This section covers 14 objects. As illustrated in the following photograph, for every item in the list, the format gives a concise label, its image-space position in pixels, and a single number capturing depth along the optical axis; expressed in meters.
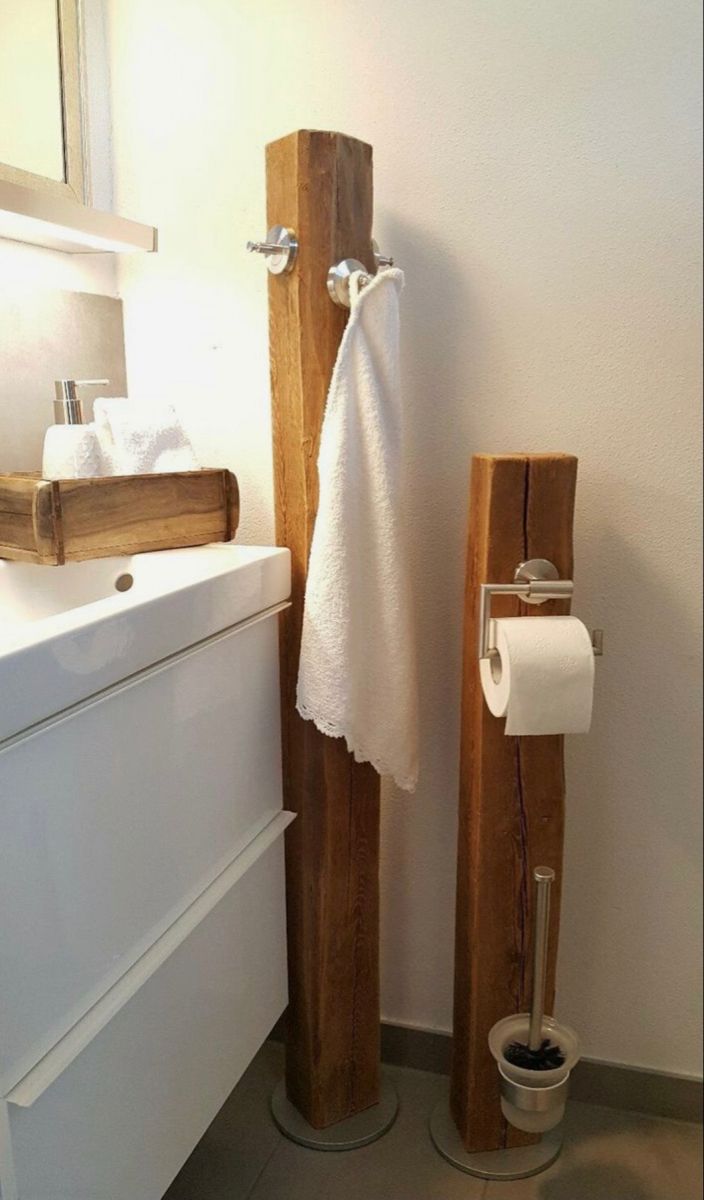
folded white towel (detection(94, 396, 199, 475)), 1.12
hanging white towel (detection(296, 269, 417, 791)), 1.10
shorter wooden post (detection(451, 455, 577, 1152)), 1.11
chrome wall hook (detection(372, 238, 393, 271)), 1.18
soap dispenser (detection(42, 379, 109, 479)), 1.07
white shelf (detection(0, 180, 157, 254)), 1.02
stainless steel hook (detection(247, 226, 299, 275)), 1.11
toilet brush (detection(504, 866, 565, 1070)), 1.16
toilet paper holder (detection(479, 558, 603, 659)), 1.10
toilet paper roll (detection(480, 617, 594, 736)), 1.03
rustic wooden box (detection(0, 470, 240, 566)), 0.99
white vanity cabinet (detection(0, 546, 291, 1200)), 0.76
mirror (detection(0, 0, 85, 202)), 1.14
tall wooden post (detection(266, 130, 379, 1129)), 1.11
